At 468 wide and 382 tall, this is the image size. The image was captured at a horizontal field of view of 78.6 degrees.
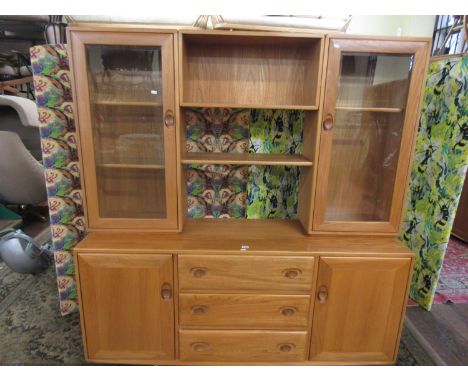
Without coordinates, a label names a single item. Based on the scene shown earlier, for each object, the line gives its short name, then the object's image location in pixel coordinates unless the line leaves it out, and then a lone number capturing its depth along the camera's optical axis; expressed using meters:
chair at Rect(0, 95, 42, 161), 2.71
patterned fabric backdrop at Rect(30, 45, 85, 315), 1.43
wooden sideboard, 1.24
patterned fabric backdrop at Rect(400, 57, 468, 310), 1.57
